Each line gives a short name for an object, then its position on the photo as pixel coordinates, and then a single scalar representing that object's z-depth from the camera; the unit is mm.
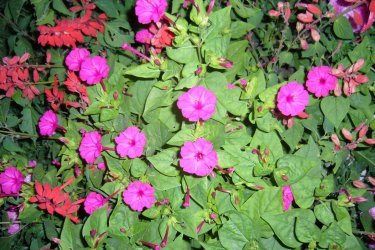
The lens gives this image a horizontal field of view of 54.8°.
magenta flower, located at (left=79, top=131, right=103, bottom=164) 314
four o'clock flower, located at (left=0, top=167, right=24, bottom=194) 357
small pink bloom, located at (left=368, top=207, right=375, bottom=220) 321
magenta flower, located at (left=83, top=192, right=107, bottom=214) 336
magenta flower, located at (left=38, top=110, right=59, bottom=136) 360
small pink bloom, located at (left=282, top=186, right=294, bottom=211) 301
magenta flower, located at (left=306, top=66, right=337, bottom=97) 295
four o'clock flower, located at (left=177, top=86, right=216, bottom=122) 256
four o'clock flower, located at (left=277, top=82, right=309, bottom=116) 273
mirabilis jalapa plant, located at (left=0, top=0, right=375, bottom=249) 285
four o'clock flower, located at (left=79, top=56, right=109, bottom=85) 312
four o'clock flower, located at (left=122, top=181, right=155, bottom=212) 293
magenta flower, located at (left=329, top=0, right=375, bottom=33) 348
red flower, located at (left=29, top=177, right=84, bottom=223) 334
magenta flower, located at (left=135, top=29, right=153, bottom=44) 320
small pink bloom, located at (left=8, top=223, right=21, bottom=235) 432
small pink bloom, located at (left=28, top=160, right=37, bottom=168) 426
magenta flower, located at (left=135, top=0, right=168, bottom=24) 285
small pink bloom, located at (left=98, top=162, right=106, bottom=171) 342
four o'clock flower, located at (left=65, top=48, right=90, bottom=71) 338
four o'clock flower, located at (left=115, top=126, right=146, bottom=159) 289
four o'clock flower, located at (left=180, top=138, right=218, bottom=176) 256
